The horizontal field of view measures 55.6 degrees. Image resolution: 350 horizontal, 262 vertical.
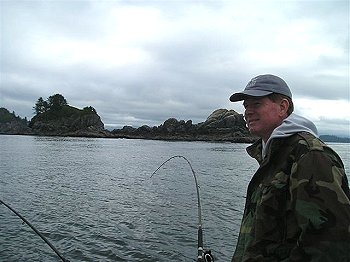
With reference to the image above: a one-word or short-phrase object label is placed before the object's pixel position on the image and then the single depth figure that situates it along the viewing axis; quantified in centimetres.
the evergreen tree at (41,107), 17275
